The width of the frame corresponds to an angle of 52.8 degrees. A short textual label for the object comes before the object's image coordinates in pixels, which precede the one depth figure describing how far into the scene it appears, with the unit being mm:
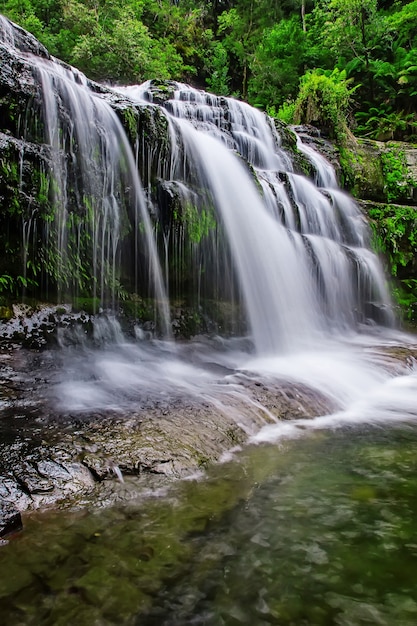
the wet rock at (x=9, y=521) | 2059
